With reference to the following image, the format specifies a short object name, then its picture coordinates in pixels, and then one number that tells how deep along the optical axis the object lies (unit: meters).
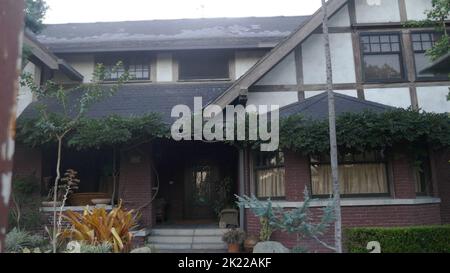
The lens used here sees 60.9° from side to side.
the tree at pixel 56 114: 9.31
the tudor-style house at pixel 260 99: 9.42
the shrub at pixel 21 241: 8.03
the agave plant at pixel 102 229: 7.63
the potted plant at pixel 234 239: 9.17
